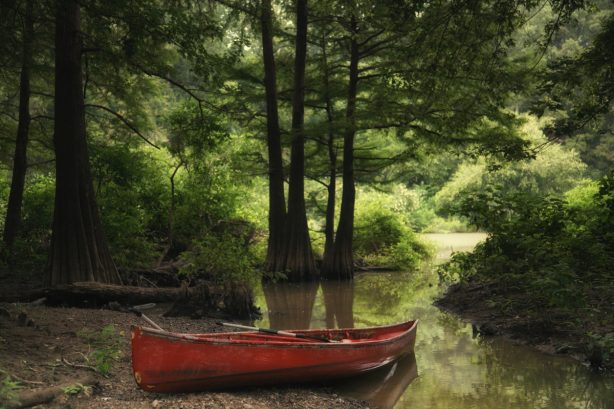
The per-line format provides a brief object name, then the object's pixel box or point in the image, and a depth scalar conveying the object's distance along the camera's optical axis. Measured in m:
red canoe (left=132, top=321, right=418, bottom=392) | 5.93
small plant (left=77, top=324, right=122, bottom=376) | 6.54
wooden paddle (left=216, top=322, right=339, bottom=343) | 7.11
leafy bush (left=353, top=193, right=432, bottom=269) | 22.31
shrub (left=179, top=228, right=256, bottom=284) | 11.78
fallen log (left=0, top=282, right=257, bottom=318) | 10.07
